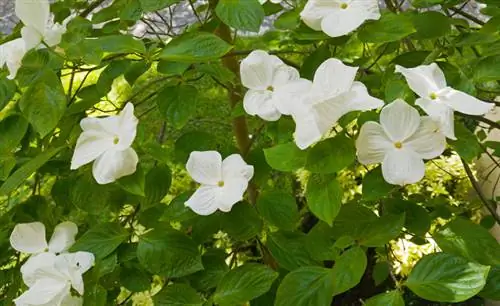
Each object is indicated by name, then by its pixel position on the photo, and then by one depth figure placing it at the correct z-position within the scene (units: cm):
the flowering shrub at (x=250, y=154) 52
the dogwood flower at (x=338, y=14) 56
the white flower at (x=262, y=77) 60
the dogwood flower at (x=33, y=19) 60
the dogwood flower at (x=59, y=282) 60
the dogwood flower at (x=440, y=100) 50
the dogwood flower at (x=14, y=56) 64
